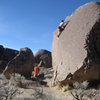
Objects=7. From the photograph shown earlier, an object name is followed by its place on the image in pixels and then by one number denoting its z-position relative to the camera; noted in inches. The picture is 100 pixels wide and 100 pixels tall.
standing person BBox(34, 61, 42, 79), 636.9
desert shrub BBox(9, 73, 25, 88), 448.3
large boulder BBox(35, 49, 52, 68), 957.0
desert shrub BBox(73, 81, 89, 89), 348.1
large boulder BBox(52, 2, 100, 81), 394.4
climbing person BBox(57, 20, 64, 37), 487.1
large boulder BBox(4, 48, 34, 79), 534.3
